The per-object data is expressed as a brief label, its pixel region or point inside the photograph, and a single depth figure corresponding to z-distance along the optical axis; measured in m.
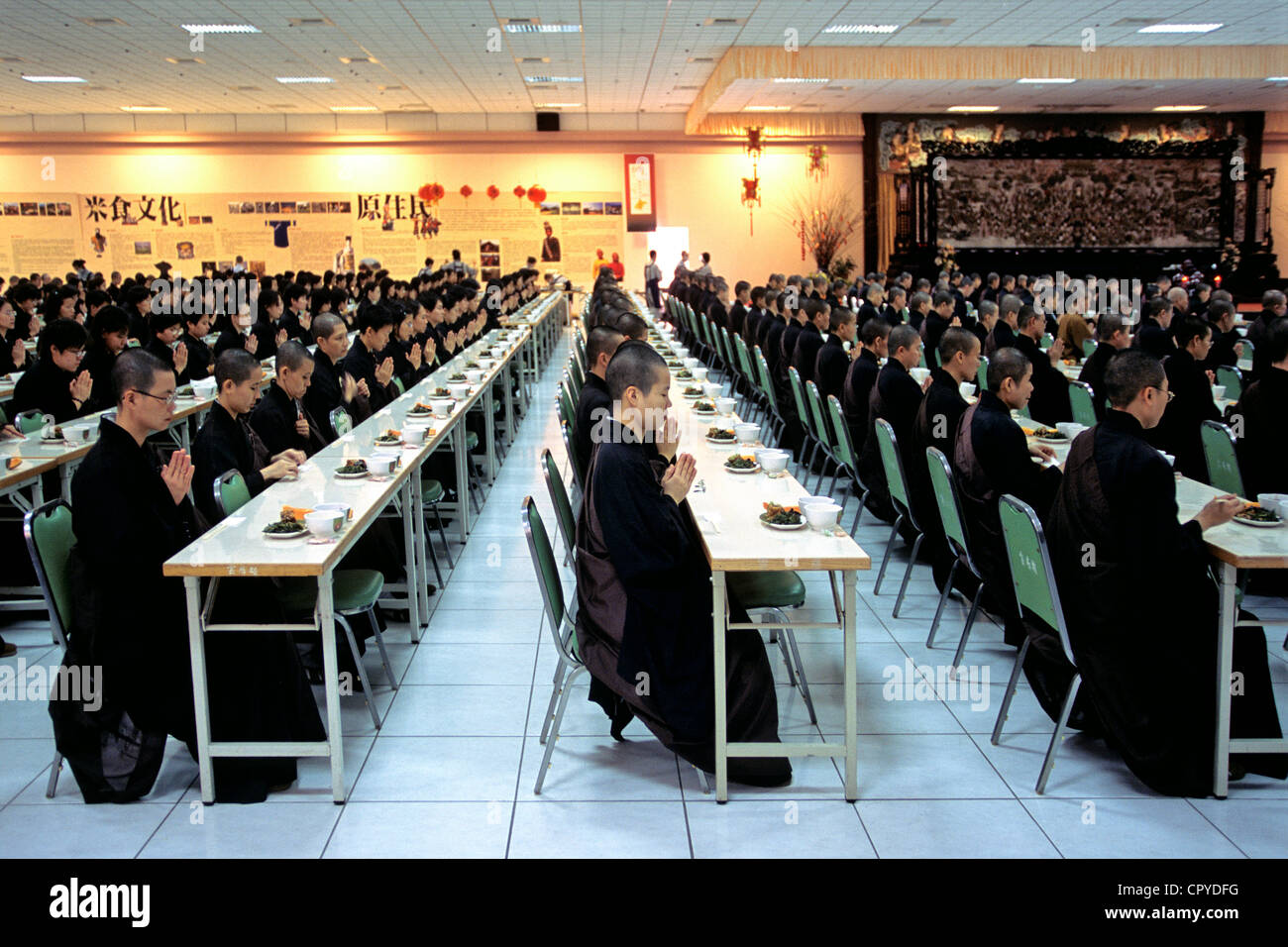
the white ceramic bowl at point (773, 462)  4.71
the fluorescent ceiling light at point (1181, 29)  13.40
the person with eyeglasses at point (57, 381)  6.64
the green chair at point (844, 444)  5.99
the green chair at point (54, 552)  3.38
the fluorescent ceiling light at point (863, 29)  12.93
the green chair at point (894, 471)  5.06
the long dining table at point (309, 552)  3.34
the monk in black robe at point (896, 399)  6.12
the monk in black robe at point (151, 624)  3.49
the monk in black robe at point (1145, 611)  3.40
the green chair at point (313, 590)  4.04
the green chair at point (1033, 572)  3.44
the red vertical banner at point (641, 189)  22.02
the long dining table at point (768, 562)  3.38
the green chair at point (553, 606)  3.52
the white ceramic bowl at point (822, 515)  3.66
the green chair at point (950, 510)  4.37
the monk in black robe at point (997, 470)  4.49
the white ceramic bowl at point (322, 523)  3.56
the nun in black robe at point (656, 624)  3.48
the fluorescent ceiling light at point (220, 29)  12.34
